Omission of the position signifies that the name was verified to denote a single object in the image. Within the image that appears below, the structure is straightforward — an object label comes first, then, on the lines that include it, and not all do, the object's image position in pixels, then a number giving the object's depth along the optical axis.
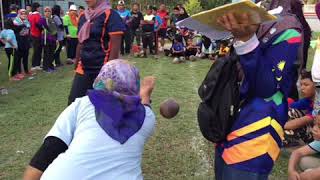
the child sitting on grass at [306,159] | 2.43
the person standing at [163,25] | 11.03
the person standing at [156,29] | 10.51
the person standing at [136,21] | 10.76
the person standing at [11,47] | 6.88
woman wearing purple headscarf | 1.45
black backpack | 1.57
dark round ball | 1.89
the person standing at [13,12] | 7.41
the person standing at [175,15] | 10.20
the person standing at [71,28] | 9.09
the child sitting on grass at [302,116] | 3.14
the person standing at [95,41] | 2.82
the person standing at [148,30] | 10.37
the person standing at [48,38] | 7.98
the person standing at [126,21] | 10.50
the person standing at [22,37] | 7.25
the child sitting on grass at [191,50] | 9.72
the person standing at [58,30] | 8.42
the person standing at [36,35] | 7.75
